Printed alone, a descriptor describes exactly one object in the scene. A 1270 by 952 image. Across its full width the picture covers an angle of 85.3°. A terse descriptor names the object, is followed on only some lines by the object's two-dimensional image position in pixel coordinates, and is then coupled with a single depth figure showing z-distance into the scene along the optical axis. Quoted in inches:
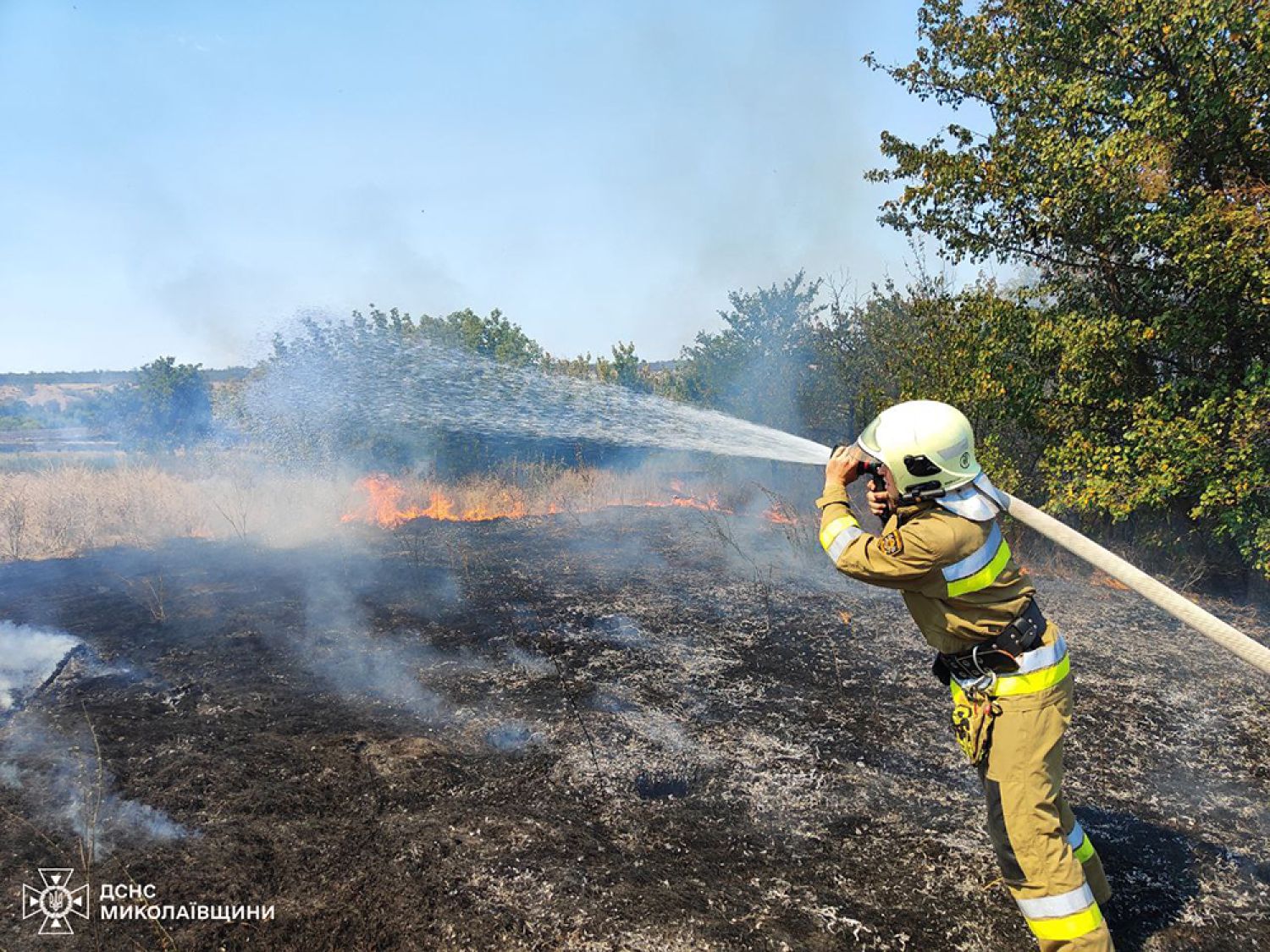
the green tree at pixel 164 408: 684.7
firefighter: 102.0
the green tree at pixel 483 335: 733.3
